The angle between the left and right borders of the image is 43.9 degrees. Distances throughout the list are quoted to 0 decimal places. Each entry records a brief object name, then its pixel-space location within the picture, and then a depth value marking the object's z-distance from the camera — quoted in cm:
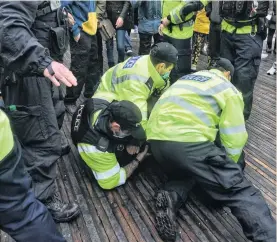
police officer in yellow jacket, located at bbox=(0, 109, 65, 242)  134
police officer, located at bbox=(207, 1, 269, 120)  330
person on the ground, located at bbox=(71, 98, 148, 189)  233
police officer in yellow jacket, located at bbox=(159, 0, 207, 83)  381
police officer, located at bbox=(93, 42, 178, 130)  260
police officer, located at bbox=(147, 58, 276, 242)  205
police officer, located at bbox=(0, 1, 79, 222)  166
